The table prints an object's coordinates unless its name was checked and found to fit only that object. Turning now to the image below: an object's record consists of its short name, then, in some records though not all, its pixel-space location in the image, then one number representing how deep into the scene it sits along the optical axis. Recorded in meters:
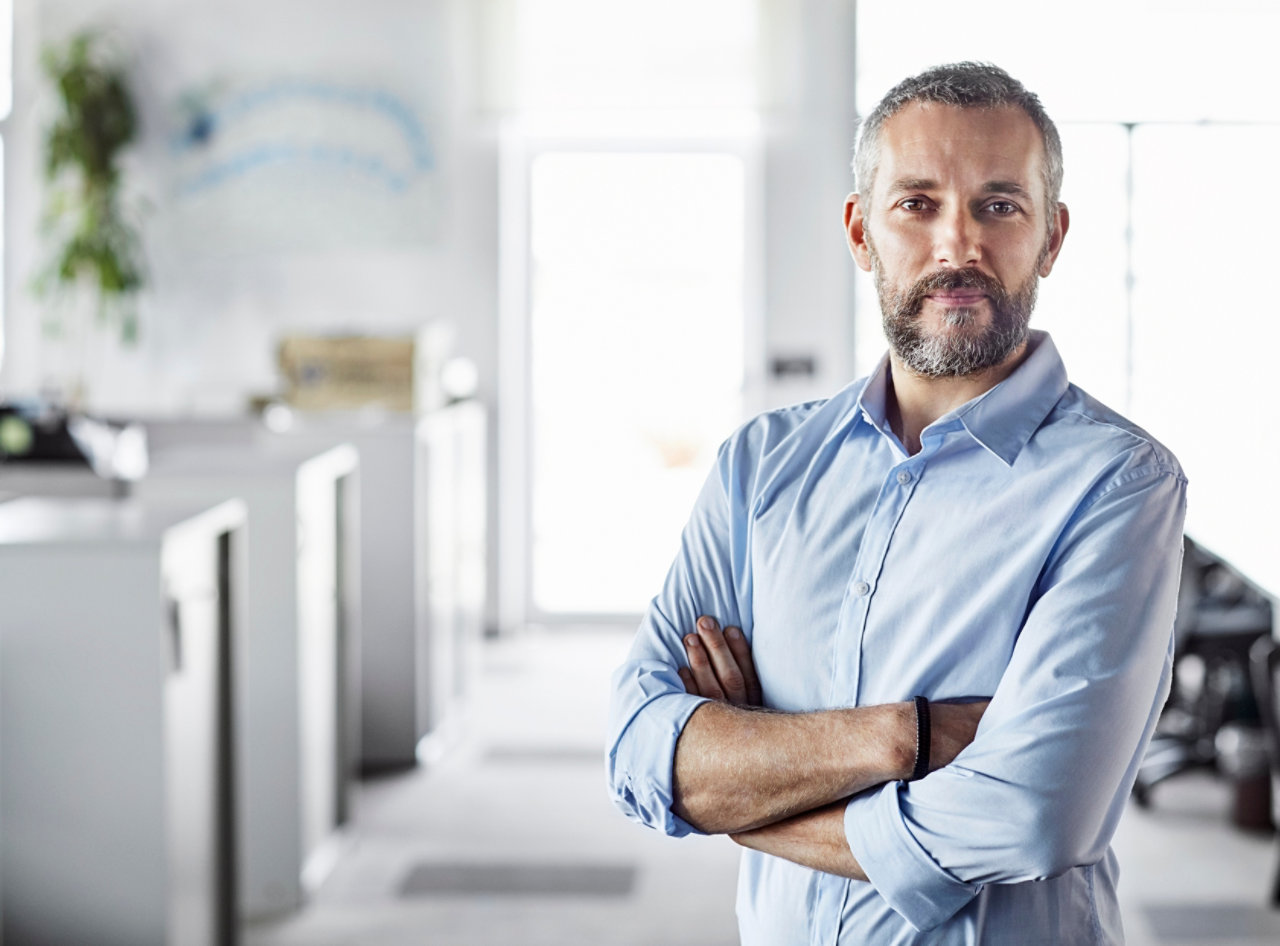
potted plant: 6.59
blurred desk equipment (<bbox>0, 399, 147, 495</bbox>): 4.01
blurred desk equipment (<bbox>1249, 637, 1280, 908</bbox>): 3.52
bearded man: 1.30
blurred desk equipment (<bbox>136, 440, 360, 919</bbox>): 3.46
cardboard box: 4.94
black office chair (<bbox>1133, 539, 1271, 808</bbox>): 4.31
